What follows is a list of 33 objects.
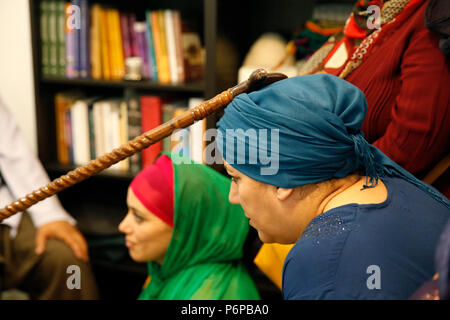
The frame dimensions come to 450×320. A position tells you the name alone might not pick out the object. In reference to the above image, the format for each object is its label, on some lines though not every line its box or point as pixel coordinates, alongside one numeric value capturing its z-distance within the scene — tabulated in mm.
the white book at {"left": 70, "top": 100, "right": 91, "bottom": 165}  2326
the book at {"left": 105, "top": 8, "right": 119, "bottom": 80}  2215
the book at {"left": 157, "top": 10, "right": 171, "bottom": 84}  2121
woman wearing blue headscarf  825
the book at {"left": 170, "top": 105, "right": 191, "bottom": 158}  2168
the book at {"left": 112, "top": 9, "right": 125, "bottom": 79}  2209
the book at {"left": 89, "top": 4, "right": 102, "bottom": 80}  2215
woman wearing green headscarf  1508
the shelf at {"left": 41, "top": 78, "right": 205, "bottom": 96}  2094
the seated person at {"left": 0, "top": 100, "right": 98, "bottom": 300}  1980
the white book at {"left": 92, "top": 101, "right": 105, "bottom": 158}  2303
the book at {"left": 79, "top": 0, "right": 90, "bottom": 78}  2182
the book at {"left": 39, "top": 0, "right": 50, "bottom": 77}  2242
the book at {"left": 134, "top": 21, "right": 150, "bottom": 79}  2176
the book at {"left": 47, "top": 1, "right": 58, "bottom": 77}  2236
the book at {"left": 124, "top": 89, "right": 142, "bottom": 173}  2229
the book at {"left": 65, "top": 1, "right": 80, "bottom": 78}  2205
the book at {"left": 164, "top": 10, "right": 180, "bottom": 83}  2105
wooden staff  1093
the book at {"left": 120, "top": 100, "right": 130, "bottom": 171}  2268
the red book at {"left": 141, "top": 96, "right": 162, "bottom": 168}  2189
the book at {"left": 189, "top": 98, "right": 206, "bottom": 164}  2127
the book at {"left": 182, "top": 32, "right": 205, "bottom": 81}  2148
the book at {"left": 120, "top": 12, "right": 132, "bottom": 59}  2208
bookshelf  1995
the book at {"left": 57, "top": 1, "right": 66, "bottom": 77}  2225
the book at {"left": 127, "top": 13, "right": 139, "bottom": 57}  2209
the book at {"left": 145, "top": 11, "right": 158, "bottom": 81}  2145
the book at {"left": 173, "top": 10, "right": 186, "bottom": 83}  2107
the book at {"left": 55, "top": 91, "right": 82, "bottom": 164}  2365
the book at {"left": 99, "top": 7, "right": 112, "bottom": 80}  2217
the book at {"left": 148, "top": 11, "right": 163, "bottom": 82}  2127
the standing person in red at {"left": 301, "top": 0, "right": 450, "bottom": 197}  1186
